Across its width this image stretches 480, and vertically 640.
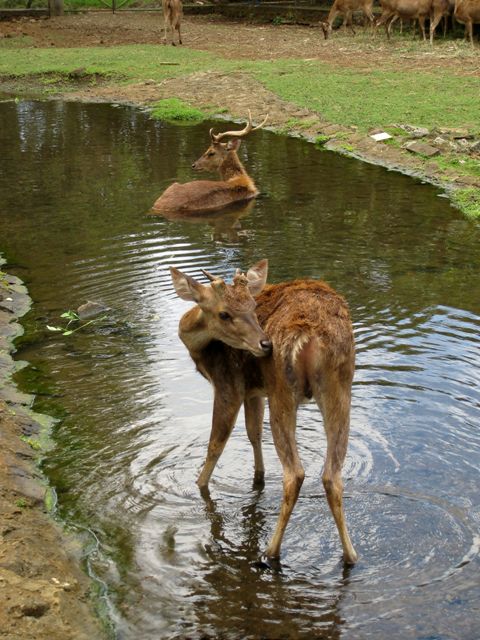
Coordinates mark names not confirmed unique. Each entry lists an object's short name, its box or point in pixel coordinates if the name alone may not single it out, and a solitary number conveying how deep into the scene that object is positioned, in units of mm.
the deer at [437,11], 25484
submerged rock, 9039
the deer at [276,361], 5152
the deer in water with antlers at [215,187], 12773
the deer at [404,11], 25812
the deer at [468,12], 24359
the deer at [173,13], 27109
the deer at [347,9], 28109
